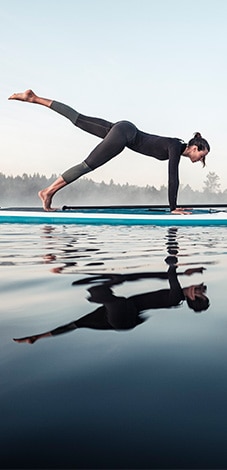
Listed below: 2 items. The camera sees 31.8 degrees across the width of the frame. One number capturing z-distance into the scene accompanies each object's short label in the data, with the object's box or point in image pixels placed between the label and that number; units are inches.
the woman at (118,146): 182.9
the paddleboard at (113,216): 179.2
